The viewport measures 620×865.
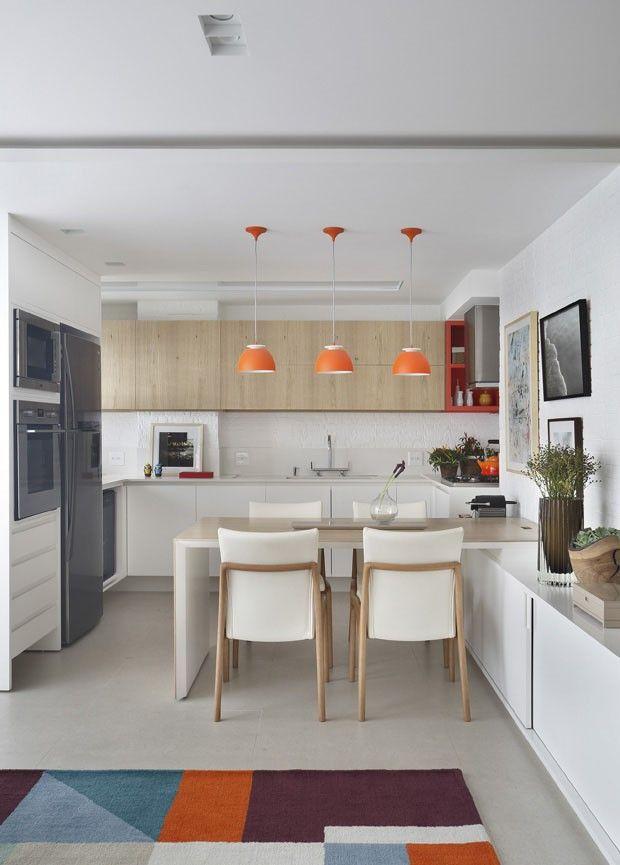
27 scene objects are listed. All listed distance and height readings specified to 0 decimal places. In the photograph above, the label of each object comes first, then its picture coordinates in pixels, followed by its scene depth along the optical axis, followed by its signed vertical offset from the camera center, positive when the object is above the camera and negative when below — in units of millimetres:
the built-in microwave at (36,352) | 4277 +491
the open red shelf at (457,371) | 7156 +573
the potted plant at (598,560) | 2857 -497
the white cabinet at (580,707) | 2400 -1001
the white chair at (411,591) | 3695 -783
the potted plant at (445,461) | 6531 -261
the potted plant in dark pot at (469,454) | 6371 -214
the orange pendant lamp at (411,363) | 4902 +443
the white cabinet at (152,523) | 6703 -796
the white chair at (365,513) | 4738 -546
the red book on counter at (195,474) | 6953 -382
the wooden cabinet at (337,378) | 7238 +532
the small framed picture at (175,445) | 7254 -114
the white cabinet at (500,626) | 3404 -1011
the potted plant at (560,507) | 3449 -359
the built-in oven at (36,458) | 4270 -137
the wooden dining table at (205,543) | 4008 -587
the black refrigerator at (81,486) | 4961 -355
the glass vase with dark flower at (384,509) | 4496 -461
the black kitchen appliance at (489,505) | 5039 -507
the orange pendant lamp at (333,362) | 4859 +450
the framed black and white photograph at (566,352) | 3855 +425
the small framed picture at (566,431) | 3998 -7
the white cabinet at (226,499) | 6762 -589
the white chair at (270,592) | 3691 -785
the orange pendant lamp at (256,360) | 4867 +467
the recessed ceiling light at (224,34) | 2422 +1309
